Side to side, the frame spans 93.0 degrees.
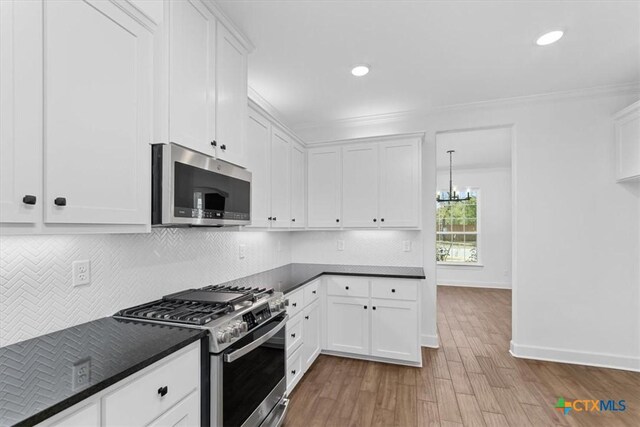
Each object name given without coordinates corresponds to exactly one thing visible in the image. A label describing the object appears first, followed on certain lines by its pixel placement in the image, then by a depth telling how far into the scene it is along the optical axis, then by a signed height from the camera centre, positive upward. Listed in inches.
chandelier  246.1 +18.5
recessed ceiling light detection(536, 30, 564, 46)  84.8 +50.8
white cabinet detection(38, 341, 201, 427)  36.8 -26.1
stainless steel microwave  57.1 +5.4
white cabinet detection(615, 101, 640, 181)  107.7 +26.8
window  281.4 -14.9
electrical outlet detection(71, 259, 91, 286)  56.4 -10.9
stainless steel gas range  56.9 -27.1
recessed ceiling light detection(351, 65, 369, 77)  102.3 +49.7
